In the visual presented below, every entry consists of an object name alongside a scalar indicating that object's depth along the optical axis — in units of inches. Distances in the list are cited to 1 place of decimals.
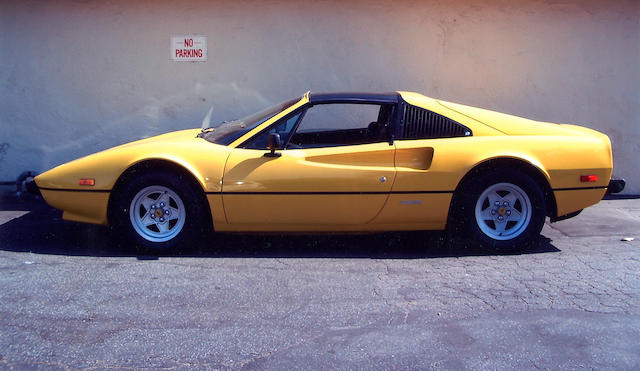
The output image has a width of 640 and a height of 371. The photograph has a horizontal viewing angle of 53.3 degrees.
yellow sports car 197.5
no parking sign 304.0
